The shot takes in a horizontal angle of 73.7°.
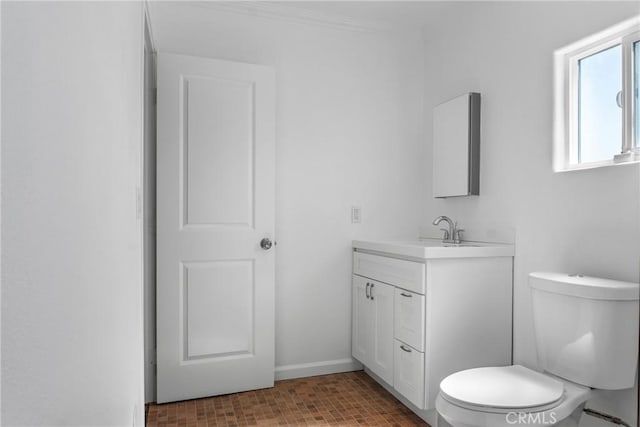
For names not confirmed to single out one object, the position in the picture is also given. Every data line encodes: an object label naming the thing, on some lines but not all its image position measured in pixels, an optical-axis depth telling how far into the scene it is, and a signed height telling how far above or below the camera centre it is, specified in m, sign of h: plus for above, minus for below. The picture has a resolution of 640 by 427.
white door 2.44 -0.13
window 1.71 +0.47
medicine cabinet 2.49 +0.37
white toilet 1.47 -0.62
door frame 2.39 -0.17
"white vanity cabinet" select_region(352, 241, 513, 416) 2.07 -0.55
